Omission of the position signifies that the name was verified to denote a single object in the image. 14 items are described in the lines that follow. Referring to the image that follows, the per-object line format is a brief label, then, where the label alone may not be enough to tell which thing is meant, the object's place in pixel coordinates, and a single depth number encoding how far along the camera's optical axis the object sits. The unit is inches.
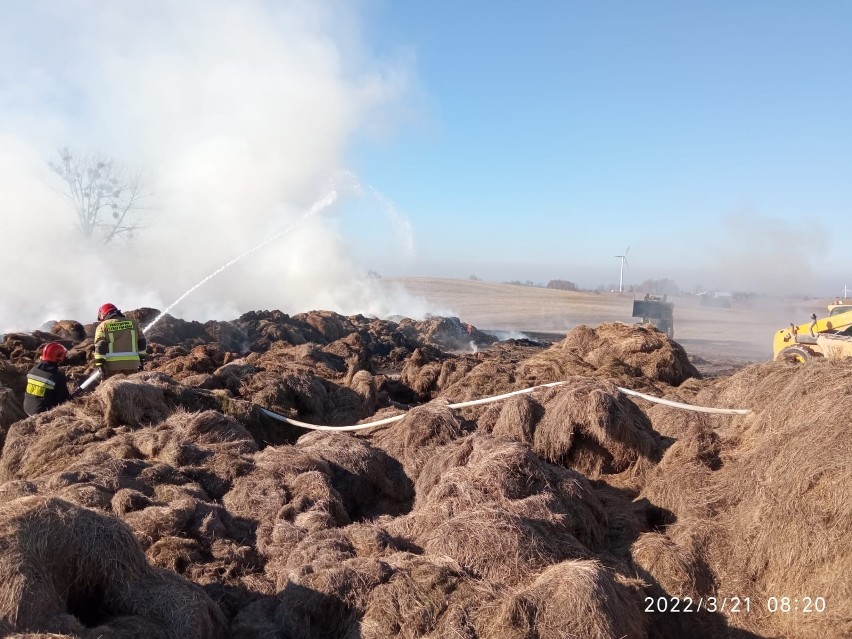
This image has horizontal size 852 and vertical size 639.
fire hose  311.6
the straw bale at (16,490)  227.3
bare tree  1733.5
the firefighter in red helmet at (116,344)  406.6
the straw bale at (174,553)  213.3
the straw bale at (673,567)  215.9
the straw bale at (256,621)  184.1
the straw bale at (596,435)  306.2
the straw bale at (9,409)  385.4
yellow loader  563.1
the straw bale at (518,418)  318.7
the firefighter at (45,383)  376.2
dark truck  1366.9
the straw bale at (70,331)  784.8
